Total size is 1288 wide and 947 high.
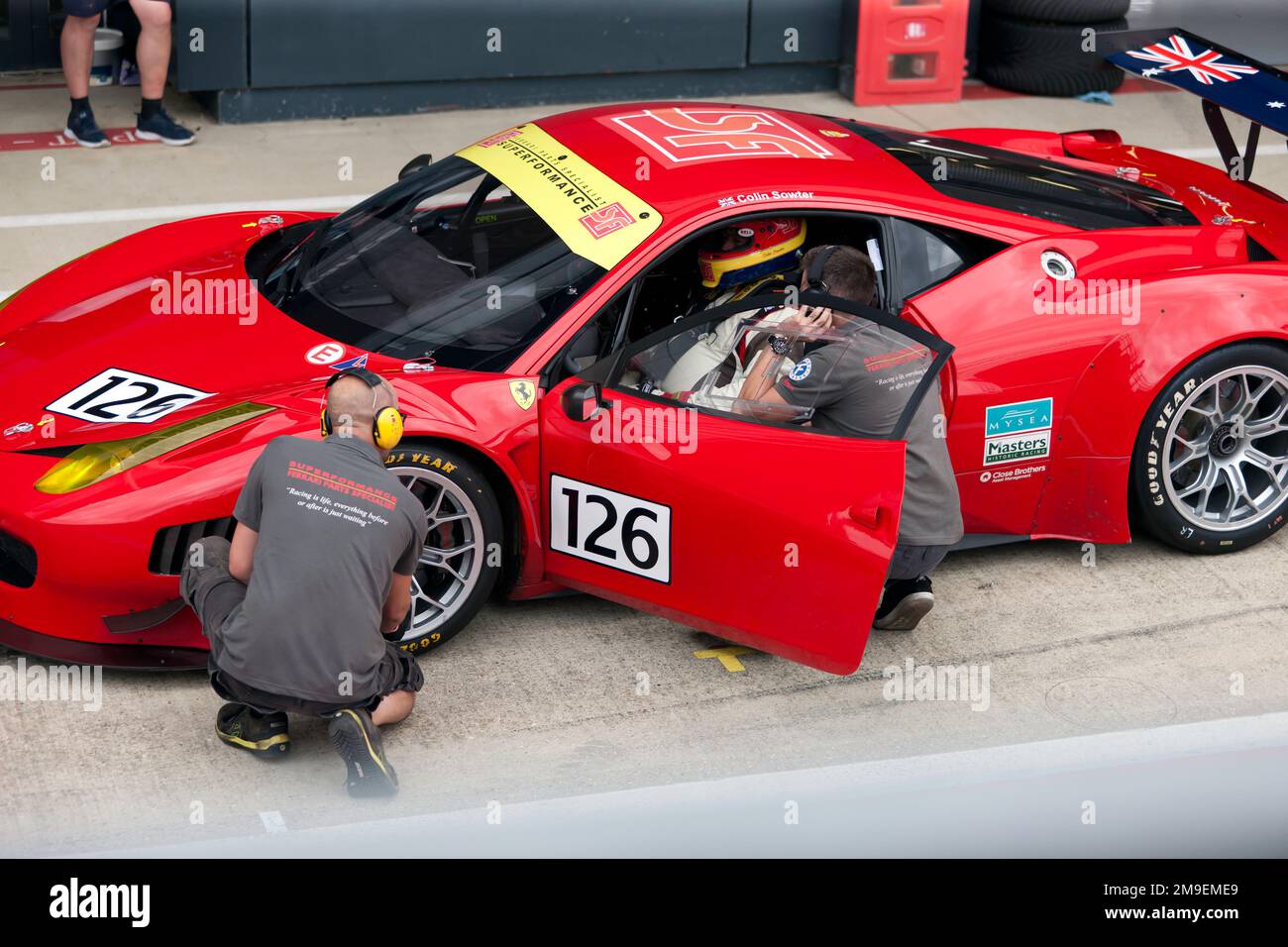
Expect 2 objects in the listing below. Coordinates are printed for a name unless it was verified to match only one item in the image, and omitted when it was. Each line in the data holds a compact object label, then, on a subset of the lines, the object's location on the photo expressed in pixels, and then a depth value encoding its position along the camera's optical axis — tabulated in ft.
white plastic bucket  32.91
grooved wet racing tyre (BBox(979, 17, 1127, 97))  34.63
